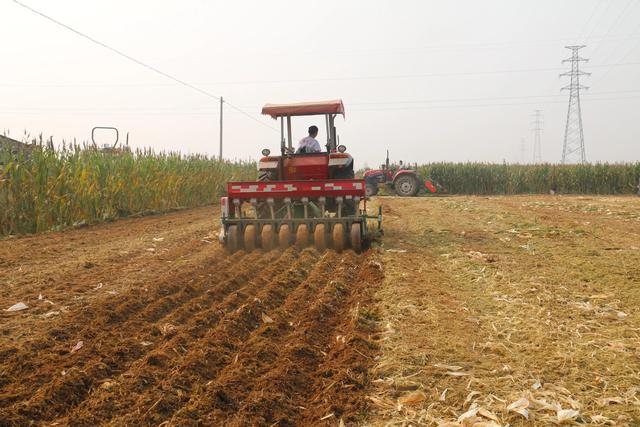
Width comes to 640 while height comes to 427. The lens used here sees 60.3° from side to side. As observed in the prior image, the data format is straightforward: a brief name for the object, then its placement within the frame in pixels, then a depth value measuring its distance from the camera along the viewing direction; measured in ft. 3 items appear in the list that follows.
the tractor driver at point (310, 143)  32.81
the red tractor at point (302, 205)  29.01
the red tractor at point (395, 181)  88.02
